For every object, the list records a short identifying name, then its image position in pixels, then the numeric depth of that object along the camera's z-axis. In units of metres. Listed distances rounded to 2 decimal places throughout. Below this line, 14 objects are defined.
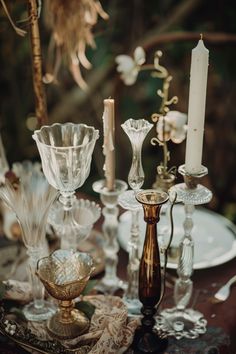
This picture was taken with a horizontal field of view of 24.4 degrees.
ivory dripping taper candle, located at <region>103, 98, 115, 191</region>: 0.96
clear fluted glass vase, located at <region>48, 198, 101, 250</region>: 1.02
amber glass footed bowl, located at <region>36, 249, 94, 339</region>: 0.91
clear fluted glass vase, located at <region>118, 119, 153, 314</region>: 0.93
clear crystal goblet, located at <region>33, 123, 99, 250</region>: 0.92
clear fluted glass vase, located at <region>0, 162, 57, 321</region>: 0.97
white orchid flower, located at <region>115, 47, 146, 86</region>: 1.26
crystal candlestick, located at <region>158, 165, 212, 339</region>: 0.94
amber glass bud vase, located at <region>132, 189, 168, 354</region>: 0.88
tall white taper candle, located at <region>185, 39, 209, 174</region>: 0.89
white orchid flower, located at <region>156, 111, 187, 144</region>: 1.02
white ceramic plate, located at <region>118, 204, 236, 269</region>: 1.21
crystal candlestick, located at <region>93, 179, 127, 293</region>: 1.08
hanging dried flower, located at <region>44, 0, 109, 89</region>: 1.28
